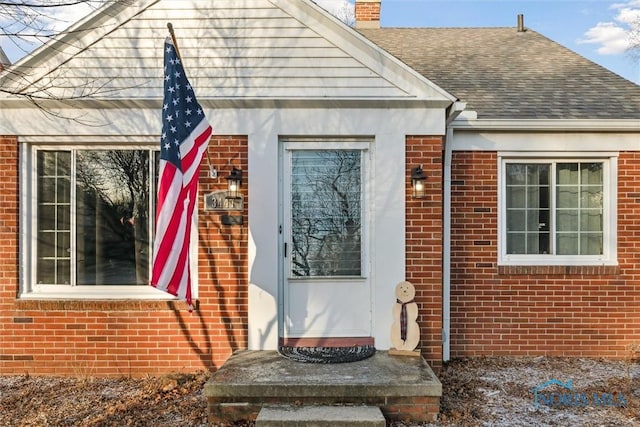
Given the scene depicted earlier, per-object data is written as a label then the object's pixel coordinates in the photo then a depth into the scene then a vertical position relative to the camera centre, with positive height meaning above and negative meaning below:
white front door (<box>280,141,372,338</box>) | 5.00 -0.29
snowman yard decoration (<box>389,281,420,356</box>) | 4.59 -1.15
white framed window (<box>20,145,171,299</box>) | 5.00 -0.03
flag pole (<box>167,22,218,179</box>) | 4.78 +0.50
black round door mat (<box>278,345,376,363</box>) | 4.46 -1.48
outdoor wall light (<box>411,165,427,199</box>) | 4.81 +0.38
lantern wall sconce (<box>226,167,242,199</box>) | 4.78 +0.36
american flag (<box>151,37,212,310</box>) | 3.93 +0.38
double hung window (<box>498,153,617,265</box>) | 5.62 +0.11
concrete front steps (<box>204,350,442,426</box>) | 3.82 -1.59
